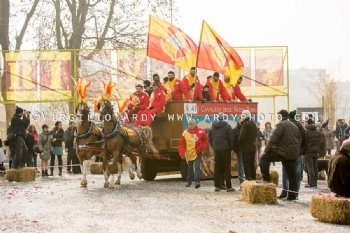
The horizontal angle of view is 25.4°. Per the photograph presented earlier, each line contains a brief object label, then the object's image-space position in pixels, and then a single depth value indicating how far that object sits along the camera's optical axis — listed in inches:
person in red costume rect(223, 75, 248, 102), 874.1
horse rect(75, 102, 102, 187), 762.8
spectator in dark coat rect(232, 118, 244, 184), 718.5
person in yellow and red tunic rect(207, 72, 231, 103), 853.8
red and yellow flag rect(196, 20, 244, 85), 877.2
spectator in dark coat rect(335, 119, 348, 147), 1342.3
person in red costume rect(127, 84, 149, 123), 826.2
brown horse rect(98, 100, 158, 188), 754.8
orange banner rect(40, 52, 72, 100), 1085.8
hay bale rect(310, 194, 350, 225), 466.6
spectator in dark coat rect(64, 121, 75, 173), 1032.2
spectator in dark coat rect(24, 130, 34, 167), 952.5
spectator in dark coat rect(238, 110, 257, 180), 689.6
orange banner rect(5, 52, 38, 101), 1096.2
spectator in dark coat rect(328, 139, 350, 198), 470.6
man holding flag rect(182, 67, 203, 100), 839.1
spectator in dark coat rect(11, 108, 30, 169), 880.3
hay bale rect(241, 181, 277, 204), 586.2
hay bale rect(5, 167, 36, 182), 858.1
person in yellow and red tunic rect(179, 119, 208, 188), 759.7
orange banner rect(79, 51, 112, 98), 1114.1
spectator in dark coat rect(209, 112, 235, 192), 711.7
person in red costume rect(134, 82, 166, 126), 808.9
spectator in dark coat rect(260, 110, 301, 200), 611.5
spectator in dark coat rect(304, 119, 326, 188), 736.3
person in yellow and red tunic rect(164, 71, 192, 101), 840.9
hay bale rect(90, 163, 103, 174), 1022.4
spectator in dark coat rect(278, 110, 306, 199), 628.7
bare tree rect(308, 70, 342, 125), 3053.9
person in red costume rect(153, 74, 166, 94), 820.0
